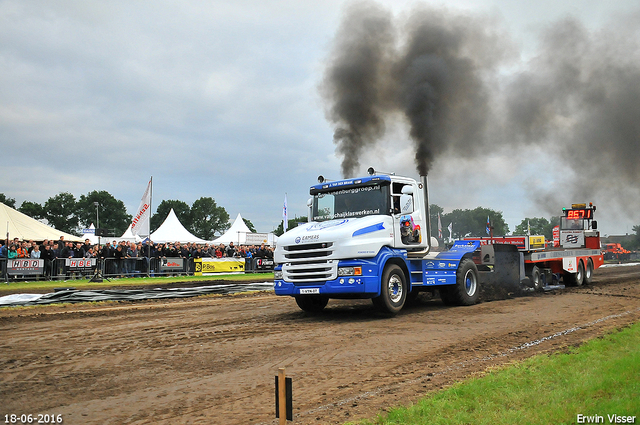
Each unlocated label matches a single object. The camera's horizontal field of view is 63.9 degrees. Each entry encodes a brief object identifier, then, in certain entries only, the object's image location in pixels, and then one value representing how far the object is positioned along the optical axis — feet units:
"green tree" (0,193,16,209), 411.34
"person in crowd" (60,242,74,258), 77.41
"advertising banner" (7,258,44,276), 71.61
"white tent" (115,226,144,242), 162.57
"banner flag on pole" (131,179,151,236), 87.81
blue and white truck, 34.68
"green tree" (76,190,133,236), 435.94
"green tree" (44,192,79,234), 411.34
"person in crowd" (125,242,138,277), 82.48
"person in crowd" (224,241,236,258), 100.65
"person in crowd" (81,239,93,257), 80.39
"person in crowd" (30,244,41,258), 75.61
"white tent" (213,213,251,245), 171.36
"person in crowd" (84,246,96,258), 80.69
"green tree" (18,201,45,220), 398.62
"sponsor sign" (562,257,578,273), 64.90
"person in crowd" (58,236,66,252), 78.64
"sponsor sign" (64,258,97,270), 77.05
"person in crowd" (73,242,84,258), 79.61
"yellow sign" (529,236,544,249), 57.88
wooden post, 11.51
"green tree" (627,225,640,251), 311.43
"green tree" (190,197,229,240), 431.02
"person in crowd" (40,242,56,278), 74.79
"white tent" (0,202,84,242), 102.13
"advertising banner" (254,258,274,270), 100.27
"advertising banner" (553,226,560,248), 77.24
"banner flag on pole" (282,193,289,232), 129.39
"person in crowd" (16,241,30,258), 74.23
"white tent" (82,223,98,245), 175.42
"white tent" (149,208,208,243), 160.76
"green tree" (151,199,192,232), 437.99
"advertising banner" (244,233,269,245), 158.20
